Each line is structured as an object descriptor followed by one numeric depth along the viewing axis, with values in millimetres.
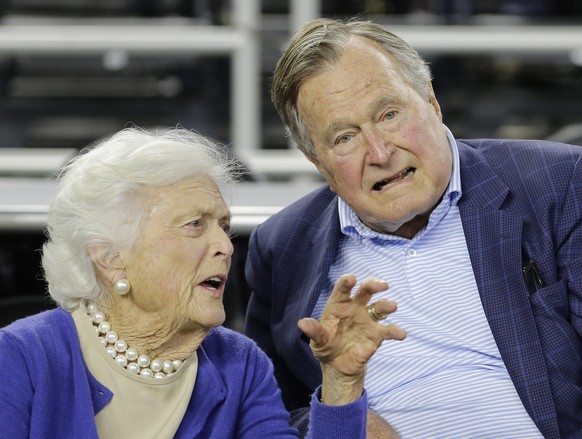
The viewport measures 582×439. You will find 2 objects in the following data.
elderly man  4613
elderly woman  4051
